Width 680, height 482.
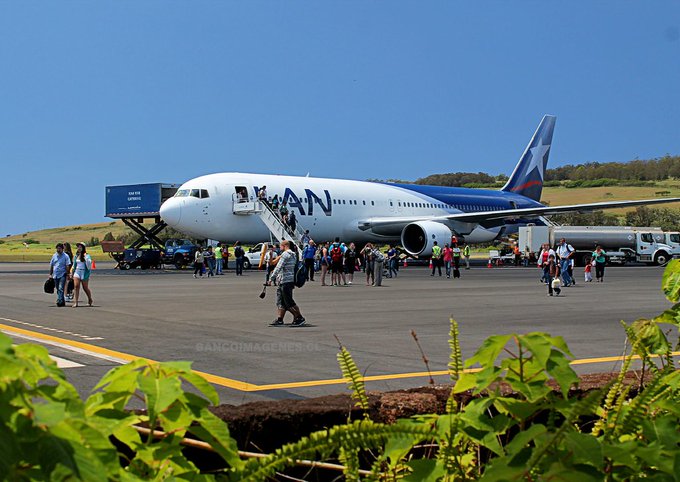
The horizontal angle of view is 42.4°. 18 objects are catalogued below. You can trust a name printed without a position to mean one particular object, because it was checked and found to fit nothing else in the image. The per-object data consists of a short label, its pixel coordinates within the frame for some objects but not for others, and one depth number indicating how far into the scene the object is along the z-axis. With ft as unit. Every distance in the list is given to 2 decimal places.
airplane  131.54
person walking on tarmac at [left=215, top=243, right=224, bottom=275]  129.49
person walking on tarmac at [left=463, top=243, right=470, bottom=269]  155.22
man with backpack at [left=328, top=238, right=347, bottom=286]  100.27
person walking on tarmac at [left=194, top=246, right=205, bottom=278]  118.98
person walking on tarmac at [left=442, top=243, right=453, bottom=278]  117.37
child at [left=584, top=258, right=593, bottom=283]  108.40
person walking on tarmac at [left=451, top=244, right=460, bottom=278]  117.32
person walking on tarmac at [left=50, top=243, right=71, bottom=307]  65.77
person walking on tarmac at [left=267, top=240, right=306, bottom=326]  50.88
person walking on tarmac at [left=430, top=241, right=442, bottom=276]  123.54
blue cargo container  158.61
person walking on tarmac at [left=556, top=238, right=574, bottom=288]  95.71
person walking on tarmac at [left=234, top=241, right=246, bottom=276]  130.11
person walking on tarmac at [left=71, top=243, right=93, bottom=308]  65.49
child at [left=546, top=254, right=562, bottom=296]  76.48
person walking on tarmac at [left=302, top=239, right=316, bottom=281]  107.96
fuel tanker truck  185.16
